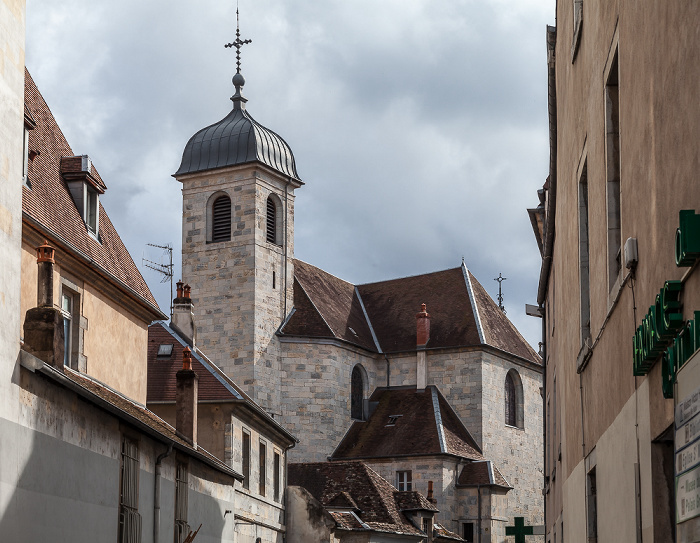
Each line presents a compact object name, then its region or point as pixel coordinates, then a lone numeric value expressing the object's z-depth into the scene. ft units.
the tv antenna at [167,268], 194.08
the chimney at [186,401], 80.48
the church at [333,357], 168.76
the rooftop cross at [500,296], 261.65
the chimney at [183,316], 108.78
